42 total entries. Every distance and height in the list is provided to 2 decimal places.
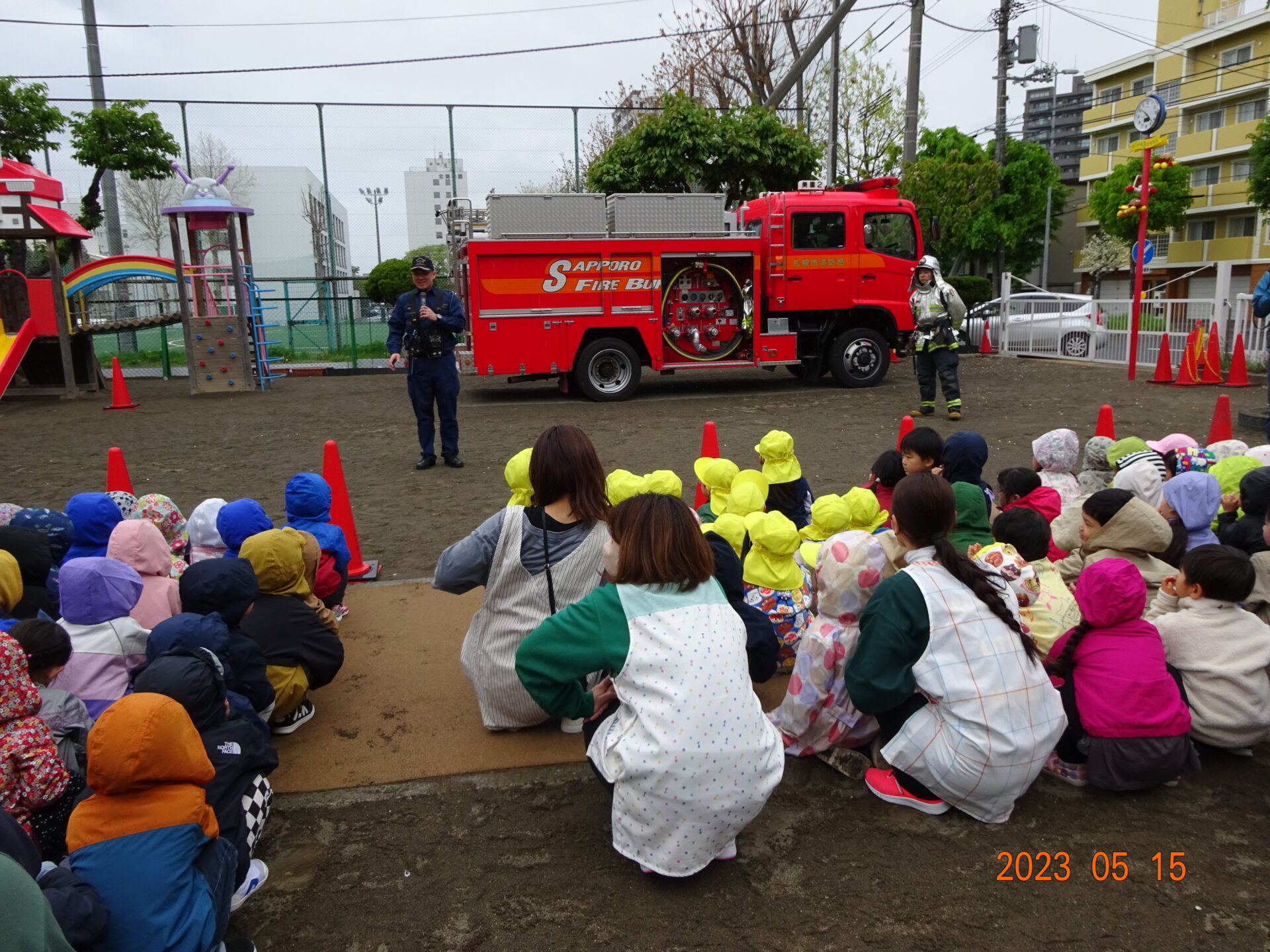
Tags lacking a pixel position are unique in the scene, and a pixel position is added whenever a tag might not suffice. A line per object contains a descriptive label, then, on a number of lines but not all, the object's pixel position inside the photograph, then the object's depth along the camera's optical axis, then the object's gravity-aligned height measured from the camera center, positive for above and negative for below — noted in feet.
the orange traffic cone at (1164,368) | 45.98 -3.75
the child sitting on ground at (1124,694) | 9.64 -4.26
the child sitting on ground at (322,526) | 14.56 -3.39
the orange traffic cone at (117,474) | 20.13 -3.36
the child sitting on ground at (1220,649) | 9.92 -3.94
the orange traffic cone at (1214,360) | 44.91 -3.32
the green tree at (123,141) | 57.98 +11.79
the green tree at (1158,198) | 128.16 +13.68
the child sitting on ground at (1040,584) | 11.21 -3.75
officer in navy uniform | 27.53 -0.83
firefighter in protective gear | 34.94 -1.19
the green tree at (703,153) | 63.77 +10.95
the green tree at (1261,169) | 96.22 +13.09
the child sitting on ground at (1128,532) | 11.65 -3.05
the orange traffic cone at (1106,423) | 24.13 -3.41
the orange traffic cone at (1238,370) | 43.98 -3.81
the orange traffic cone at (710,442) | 22.56 -3.38
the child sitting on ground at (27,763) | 7.73 -3.72
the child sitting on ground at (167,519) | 14.65 -3.18
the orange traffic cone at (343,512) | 18.58 -4.14
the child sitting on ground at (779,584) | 12.60 -3.92
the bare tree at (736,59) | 85.05 +23.59
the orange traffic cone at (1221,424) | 25.03 -3.68
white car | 59.21 -1.84
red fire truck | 41.75 +1.20
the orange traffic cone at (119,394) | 45.60 -3.49
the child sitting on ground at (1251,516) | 12.75 -3.22
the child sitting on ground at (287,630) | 11.48 -3.97
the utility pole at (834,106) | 61.41 +13.54
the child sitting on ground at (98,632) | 9.81 -3.36
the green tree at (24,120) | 55.31 +12.71
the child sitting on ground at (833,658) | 10.34 -4.09
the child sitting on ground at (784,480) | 15.61 -3.07
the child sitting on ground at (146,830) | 6.75 -3.87
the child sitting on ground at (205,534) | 14.51 -3.37
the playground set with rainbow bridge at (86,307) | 48.47 +1.19
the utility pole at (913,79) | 60.23 +14.84
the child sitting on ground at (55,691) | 8.60 -3.47
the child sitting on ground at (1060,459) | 16.61 -2.98
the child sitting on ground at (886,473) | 15.66 -2.96
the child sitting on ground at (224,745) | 8.08 -4.01
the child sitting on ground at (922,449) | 15.20 -2.48
